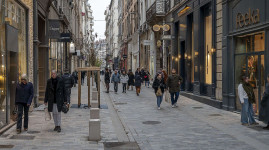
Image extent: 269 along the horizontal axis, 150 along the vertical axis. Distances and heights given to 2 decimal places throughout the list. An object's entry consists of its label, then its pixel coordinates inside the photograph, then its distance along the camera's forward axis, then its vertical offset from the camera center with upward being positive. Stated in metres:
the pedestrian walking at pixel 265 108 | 9.83 -0.94
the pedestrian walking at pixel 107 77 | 24.62 -0.12
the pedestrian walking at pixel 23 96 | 9.27 -0.54
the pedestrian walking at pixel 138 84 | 22.31 -0.53
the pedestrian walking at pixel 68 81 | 16.11 -0.24
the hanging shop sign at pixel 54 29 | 17.64 +2.42
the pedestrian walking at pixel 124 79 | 24.84 -0.23
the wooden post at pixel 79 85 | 15.38 -0.40
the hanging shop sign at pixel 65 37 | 21.13 +2.41
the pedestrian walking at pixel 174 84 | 15.23 -0.37
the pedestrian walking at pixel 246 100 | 10.48 -0.74
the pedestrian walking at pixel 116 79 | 24.41 -0.22
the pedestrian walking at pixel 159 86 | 14.89 -0.45
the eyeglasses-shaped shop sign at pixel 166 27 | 24.02 +3.40
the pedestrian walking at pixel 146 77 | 29.87 -0.11
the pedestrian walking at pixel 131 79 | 27.05 -0.25
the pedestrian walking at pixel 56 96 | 9.53 -0.56
